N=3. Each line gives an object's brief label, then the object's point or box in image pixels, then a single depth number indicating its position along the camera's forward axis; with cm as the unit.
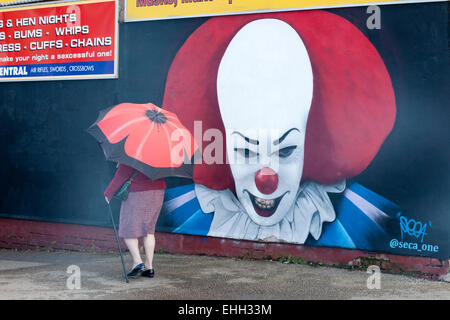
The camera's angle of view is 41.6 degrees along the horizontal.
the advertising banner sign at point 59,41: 961
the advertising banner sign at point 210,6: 812
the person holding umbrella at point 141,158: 649
